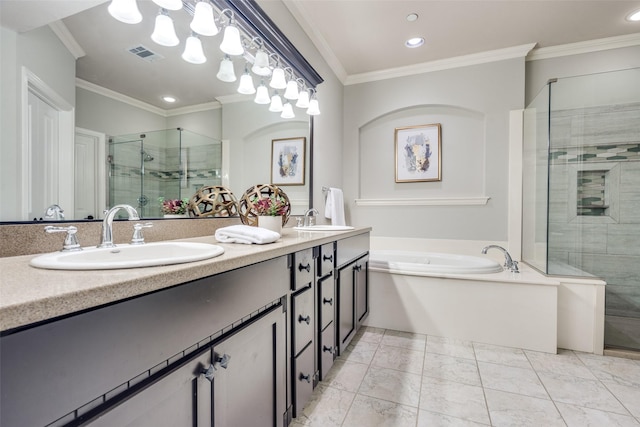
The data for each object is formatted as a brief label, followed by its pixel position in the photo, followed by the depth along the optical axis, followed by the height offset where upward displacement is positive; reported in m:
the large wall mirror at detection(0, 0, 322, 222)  0.84 +0.36
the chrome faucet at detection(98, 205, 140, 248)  0.93 -0.07
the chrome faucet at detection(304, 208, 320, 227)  2.44 -0.08
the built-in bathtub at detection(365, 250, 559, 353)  2.02 -0.69
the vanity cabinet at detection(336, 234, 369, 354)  1.76 -0.51
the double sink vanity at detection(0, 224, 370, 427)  0.43 -0.28
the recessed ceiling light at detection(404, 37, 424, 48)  2.69 +1.55
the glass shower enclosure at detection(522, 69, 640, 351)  2.44 +0.27
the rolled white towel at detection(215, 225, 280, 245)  1.12 -0.11
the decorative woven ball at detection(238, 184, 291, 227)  1.63 +0.06
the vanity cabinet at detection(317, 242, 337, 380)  1.48 -0.52
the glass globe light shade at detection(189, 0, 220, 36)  1.34 +0.86
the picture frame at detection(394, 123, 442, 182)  3.13 +0.61
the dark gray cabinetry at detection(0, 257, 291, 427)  0.42 -0.26
